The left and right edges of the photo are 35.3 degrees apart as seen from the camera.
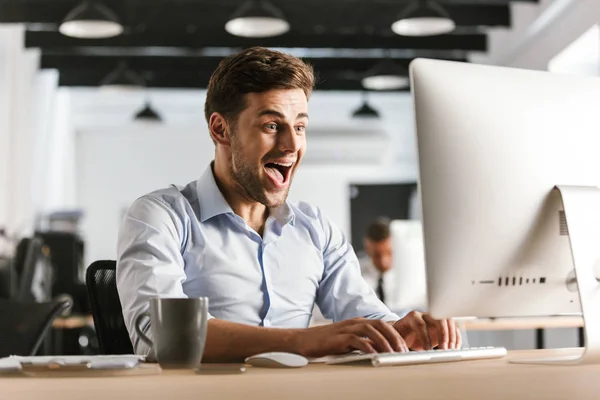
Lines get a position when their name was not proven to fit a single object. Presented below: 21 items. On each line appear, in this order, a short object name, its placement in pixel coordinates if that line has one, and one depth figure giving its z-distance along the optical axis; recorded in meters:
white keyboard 1.47
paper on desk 1.30
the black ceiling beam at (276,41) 9.91
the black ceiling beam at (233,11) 8.94
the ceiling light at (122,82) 9.70
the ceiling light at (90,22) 7.21
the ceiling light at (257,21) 7.21
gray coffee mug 1.36
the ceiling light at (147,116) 11.08
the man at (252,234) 1.87
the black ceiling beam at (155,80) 12.00
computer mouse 1.40
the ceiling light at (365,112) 11.16
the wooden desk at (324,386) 1.05
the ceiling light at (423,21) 7.25
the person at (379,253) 6.25
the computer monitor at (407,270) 5.20
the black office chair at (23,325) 1.97
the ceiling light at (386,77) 9.49
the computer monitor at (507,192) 1.44
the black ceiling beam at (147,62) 10.96
